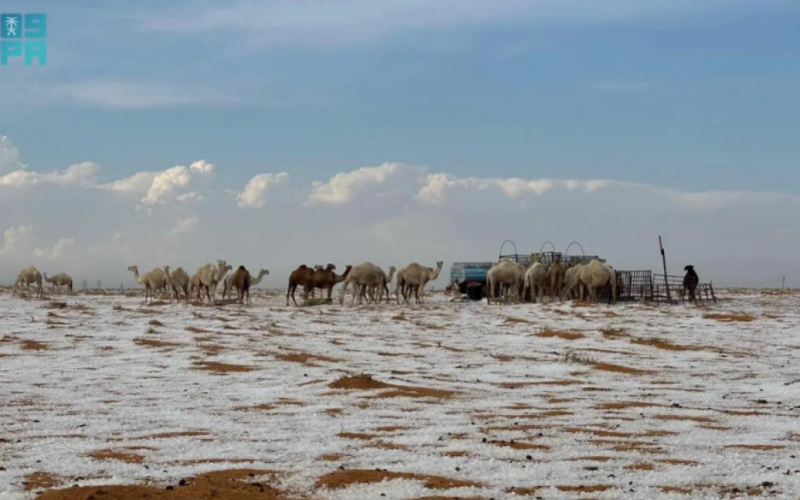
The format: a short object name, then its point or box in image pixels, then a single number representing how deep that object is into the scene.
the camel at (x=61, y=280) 58.44
